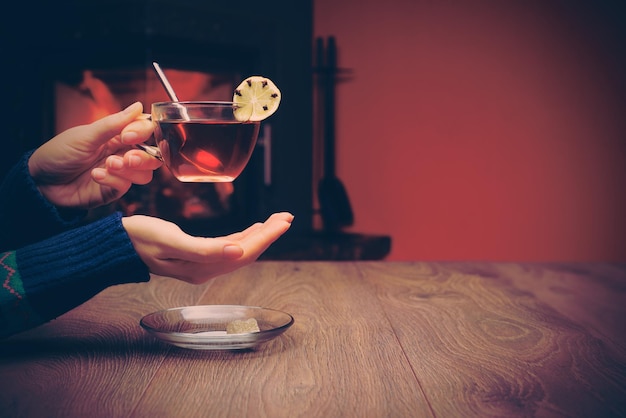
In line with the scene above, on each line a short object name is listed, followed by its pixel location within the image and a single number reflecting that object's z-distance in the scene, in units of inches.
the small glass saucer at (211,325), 26.2
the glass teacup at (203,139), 29.6
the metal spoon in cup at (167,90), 32.7
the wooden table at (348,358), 21.5
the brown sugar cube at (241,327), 27.7
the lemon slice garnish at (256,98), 31.0
